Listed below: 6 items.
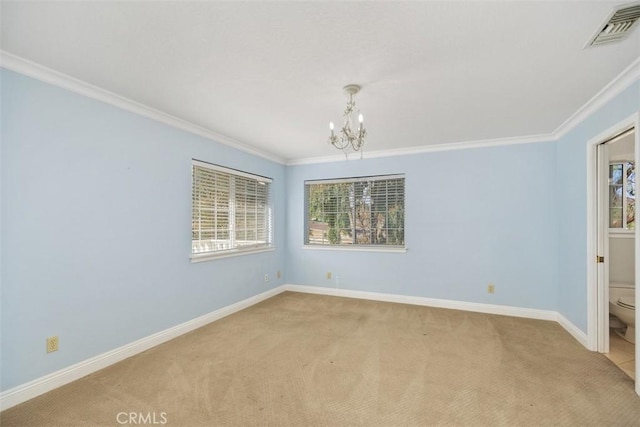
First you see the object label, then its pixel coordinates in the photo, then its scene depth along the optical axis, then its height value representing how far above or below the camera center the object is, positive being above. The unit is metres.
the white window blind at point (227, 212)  3.63 +0.03
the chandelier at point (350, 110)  2.45 +1.02
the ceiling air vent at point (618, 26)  1.57 +1.07
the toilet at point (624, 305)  2.96 -0.98
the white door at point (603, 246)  2.80 -0.32
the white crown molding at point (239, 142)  2.14 +1.02
